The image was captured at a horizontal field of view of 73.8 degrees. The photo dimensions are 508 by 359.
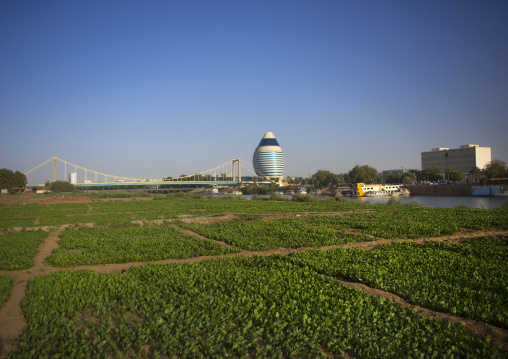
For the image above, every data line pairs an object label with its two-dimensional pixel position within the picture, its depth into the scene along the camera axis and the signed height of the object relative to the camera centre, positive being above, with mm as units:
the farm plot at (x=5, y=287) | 7299 -2311
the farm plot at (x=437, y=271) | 6518 -2380
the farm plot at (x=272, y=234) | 13484 -2396
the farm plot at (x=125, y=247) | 11474 -2378
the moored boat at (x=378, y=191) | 74588 -2482
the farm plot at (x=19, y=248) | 10688 -2288
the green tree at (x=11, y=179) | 81812 +2676
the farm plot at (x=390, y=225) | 15000 -2353
